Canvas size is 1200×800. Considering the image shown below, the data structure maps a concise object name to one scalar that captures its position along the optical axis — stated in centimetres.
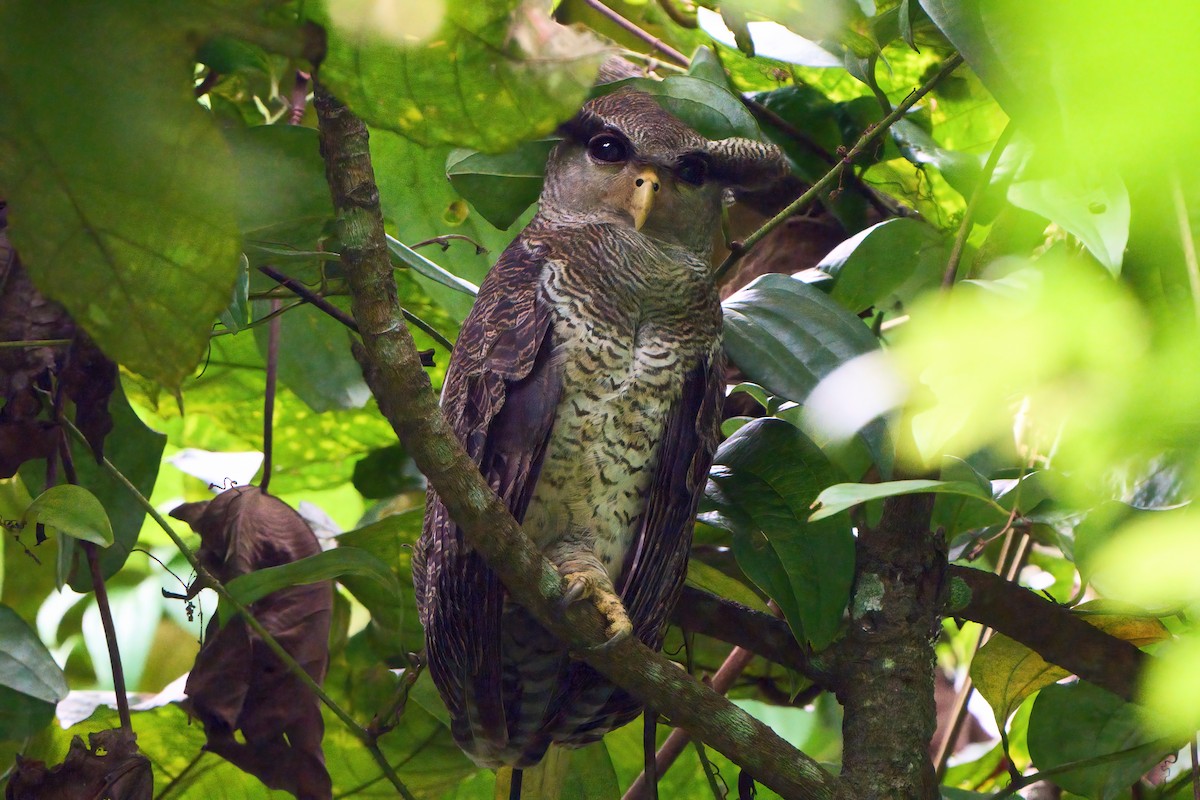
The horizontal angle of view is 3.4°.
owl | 1166
